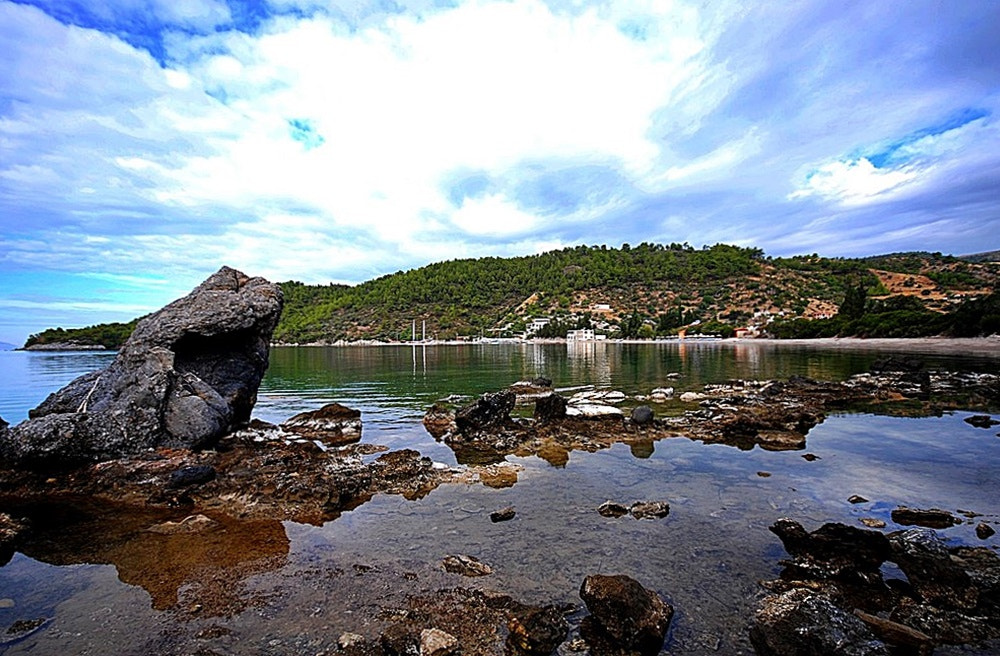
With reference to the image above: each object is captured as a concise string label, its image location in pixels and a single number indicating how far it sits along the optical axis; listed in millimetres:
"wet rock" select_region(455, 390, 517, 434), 17953
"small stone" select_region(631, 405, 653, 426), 18578
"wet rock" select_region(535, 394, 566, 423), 18969
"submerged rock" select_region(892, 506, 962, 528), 9148
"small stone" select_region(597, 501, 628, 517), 9930
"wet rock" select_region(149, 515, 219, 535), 9258
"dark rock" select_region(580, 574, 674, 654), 5730
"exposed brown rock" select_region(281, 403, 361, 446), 18188
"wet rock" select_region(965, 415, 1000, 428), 17688
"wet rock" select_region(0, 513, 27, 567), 8328
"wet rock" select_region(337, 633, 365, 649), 5777
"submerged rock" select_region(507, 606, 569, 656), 5727
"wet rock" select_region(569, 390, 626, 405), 25525
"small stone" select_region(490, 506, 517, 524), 9734
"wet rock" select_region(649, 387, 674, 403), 26938
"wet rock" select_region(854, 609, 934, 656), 5484
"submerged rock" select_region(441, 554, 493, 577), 7564
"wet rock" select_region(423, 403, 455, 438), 19202
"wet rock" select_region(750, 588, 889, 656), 5086
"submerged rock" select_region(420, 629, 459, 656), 5570
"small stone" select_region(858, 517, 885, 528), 9125
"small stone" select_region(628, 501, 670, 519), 9781
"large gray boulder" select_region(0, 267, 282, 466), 12922
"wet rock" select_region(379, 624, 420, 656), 5590
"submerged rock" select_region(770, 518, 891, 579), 7293
